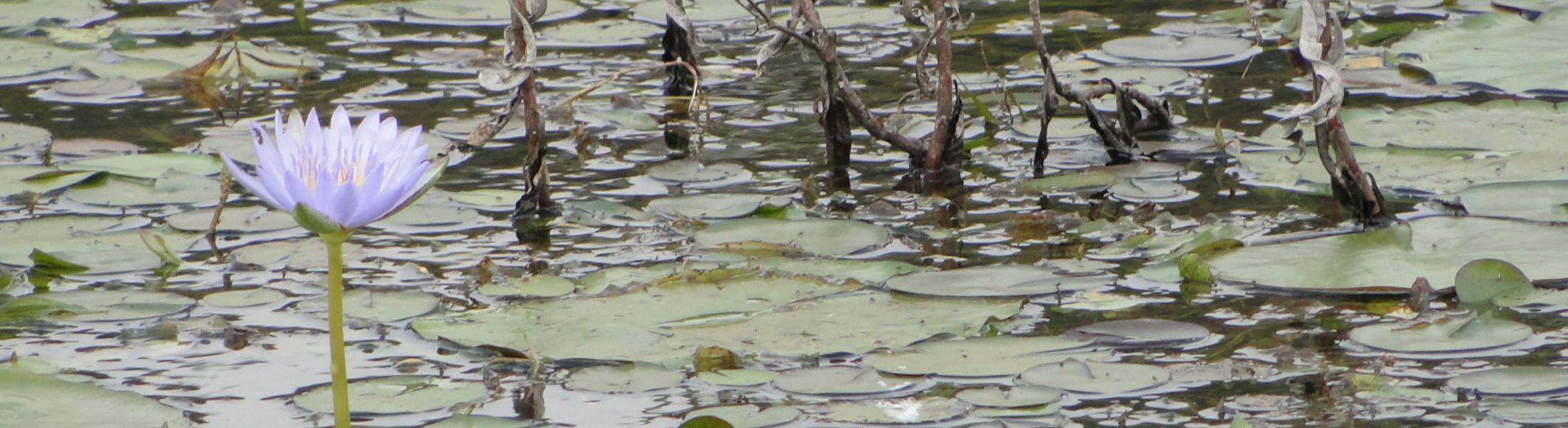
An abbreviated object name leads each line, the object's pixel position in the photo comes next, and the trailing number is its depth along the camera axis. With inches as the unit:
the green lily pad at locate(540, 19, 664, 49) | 492.1
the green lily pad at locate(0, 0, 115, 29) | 532.7
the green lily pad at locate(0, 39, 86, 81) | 465.1
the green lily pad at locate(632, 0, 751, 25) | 521.0
